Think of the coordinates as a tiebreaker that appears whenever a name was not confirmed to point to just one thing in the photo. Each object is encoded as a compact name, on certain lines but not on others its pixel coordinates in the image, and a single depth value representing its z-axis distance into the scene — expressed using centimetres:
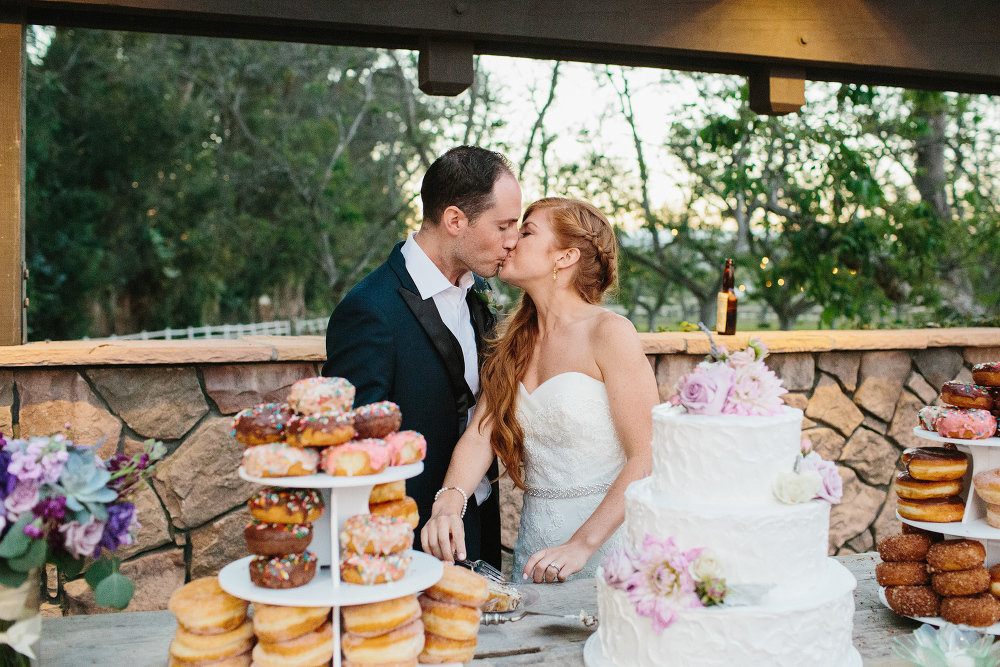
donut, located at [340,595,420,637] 163
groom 269
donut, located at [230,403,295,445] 165
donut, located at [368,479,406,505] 185
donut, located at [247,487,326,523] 165
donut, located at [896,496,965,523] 229
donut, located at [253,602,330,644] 160
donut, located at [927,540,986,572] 220
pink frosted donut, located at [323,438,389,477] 159
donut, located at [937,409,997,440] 223
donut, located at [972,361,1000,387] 236
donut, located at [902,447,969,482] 230
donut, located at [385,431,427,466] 173
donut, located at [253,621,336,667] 162
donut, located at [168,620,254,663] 166
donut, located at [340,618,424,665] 164
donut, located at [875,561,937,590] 226
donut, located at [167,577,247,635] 166
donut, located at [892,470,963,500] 230
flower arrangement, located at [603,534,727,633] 173
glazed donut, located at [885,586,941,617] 220
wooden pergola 313
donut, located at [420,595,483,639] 179
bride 278
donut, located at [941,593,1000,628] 216
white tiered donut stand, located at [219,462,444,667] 158
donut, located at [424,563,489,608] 180
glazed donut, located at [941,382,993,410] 233
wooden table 192
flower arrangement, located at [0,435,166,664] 153
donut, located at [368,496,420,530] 186
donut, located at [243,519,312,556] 163
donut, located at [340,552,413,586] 165
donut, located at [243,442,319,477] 155
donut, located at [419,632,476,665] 179
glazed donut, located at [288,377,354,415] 168
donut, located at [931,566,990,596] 218
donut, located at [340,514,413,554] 164
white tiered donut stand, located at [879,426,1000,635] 223
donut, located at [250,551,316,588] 163
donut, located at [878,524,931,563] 229
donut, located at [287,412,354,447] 161
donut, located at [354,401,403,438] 170
